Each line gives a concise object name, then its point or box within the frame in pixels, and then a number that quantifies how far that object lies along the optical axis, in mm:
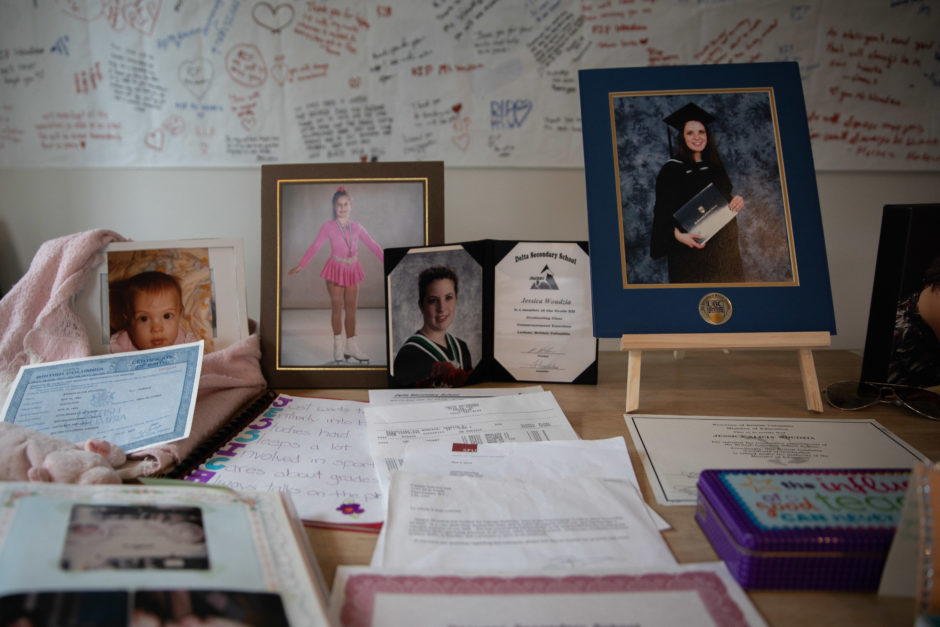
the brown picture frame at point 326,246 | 1048
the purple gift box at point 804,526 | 523
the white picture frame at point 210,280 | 977
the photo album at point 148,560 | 410
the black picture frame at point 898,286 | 901
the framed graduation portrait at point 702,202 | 926
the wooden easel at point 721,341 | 916
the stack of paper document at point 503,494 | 567
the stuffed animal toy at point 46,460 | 625
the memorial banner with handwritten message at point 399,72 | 1456
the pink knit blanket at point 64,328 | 916
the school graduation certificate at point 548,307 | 1056
